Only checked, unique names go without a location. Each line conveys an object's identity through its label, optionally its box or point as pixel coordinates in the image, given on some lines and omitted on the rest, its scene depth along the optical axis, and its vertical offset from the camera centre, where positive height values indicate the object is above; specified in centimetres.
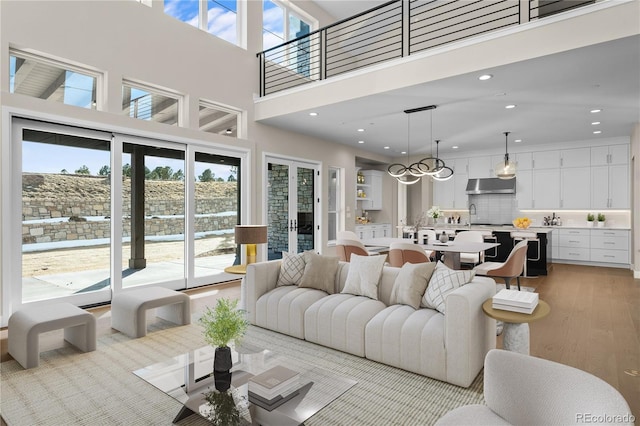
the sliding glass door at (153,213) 501 -2
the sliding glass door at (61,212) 410 +0
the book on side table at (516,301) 243 -62
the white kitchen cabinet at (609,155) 773 +120
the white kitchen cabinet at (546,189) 846 +51
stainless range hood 891 +62
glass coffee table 180 -99
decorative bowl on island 731 -26
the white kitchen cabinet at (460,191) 973 +53
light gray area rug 219 -123
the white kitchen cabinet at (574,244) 796 -77
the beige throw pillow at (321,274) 378 -66
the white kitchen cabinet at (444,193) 991 +49
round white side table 243 -83
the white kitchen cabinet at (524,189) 880 +52
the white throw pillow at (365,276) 343 -63
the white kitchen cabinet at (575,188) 811 +51
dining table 488 -51
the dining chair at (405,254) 463 -56
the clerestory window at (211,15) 554 +320
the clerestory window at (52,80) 403 +157
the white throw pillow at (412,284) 312 -64
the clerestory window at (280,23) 710 +393
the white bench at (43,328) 286 -95
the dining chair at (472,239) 608 -49
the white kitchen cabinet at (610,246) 753 -75
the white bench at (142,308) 356 -99
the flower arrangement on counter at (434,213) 698 -4
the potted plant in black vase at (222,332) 202 -67
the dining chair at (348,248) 514 -53
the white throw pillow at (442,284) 294 -61
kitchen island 691 -63
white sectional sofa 255 -92
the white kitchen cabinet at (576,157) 809 +120
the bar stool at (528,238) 686 -53
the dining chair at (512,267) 476 -75
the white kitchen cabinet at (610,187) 771 +50
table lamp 434 -29
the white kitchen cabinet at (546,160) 845 +119
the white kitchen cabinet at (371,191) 1045 +58
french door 711 +13
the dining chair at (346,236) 556 -39
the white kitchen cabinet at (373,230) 955 -53
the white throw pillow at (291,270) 395 -64
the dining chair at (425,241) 572 -48
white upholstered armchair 125 -70
